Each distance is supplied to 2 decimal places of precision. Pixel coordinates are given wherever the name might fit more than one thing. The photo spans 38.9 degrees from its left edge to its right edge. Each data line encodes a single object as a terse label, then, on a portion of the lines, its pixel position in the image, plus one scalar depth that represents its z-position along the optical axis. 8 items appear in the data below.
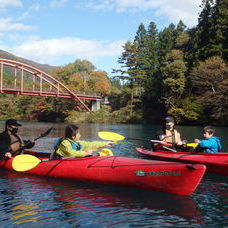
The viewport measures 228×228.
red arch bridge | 42.84
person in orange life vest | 9.30
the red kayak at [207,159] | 7.76
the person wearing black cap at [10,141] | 8.57
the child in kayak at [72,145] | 7.05
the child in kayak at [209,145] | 8.15
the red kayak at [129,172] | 5.73
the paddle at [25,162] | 7.37
